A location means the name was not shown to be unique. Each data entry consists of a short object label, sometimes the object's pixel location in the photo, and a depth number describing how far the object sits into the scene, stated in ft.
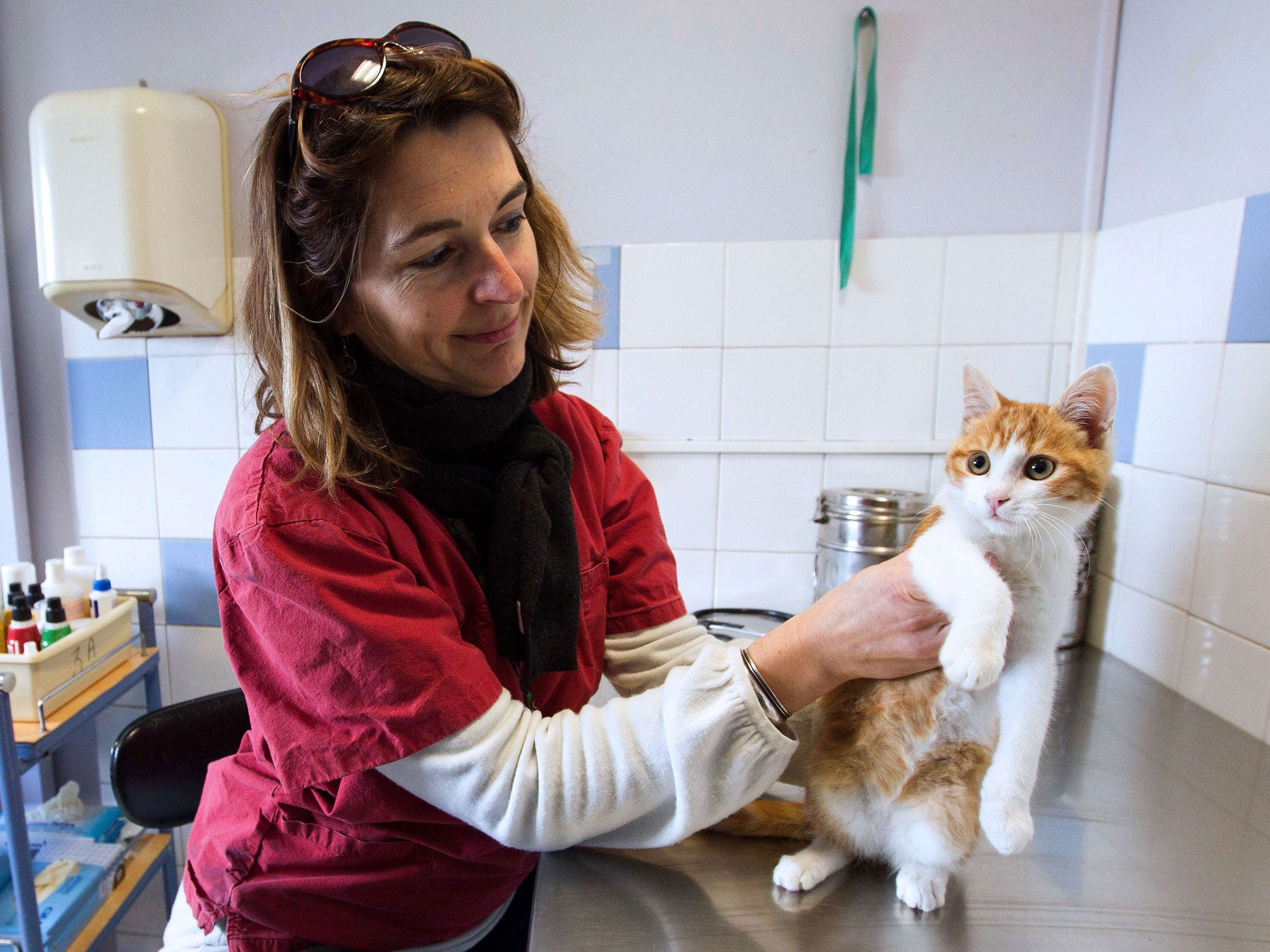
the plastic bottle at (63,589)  4.48
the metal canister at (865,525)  4.15
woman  1.84
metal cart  3.62
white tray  3.91
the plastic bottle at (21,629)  3.99
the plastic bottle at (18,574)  4.45
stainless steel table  1.98
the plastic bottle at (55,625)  4.20
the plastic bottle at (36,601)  4.37
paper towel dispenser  4.18
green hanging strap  4.27
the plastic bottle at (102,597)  4.54
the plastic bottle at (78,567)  4.67
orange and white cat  1.85
